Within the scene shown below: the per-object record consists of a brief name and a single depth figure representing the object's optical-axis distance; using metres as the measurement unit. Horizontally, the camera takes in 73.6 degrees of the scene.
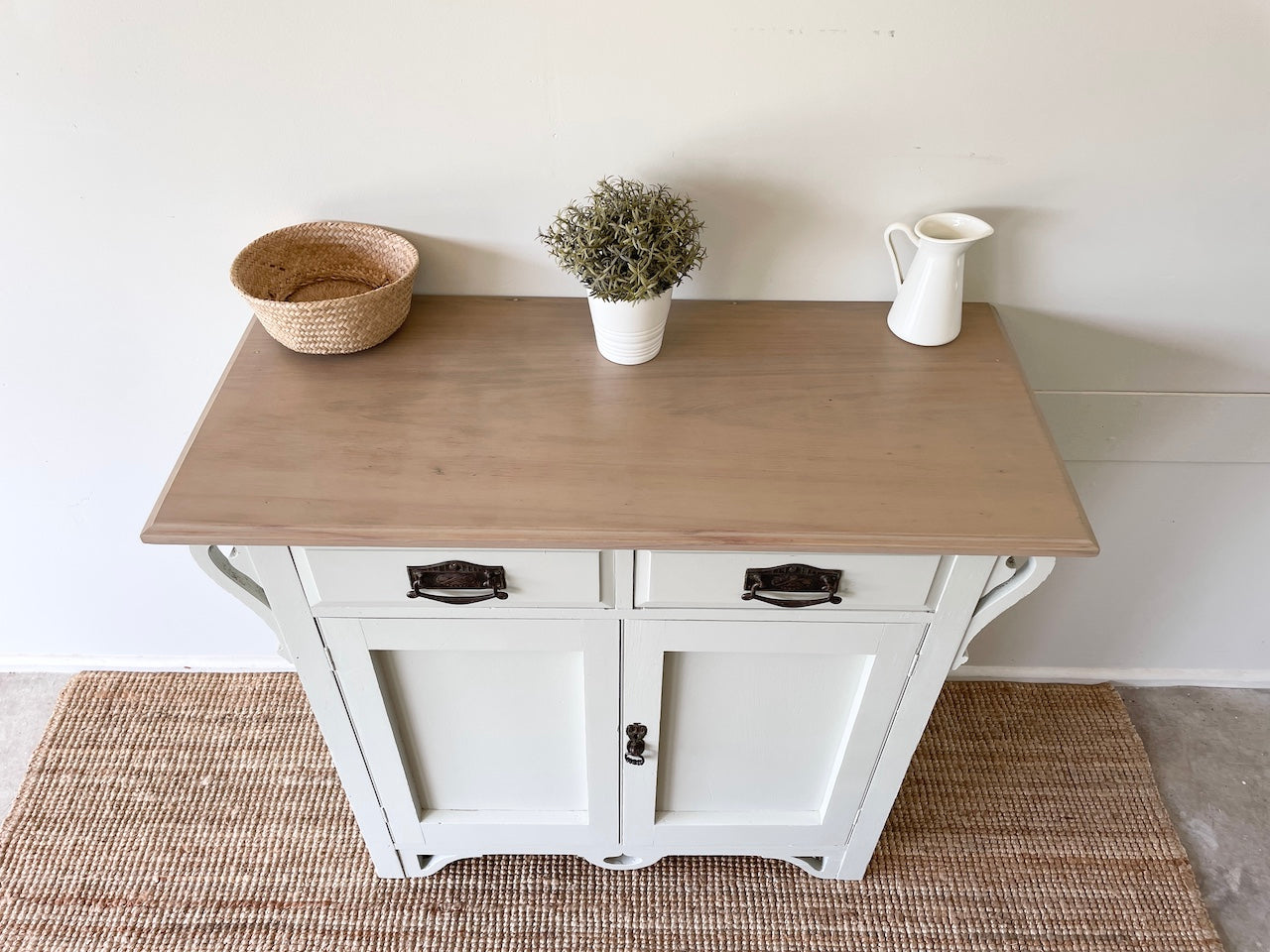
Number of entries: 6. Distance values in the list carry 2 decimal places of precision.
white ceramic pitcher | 1.06
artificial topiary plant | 0.98
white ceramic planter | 1.02
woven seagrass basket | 1.04
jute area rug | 1.42
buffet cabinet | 0.89
